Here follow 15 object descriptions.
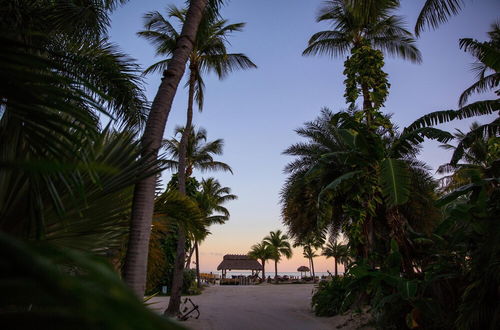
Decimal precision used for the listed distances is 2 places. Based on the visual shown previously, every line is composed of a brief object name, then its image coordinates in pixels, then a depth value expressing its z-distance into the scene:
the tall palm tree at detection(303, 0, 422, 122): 14.20
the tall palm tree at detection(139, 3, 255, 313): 15.33
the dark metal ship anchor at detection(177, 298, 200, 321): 12.93
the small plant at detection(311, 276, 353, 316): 13.74
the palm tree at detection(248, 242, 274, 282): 61.41
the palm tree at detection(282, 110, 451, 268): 8.28
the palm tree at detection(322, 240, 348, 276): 62.41
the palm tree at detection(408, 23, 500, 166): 8.09
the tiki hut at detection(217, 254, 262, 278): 53.59
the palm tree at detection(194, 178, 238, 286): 33.84
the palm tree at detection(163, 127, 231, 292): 24.43
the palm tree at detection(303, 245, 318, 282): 66.25
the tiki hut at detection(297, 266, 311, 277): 68.57
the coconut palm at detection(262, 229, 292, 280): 61.53
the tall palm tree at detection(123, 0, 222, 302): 4.00
